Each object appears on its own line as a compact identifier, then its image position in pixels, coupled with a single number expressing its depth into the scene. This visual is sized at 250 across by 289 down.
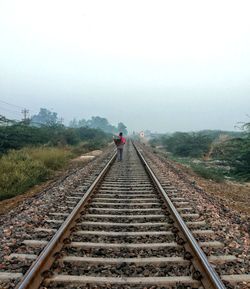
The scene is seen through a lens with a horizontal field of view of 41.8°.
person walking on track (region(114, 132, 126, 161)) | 16.80
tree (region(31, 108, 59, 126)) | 150.62
